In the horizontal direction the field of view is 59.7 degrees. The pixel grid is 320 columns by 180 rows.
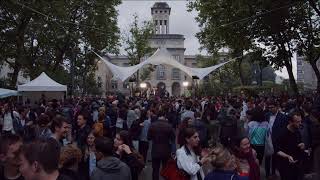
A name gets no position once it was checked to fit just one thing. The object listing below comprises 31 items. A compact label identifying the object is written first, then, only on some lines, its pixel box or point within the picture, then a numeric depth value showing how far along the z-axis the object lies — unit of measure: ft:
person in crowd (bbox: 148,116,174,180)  18.68
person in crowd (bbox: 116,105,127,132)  26.20
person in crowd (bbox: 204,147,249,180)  9.06
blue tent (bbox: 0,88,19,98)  46.78
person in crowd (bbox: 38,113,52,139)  17.76
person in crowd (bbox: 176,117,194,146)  12.66
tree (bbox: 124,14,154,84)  93.86
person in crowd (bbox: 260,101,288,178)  16.48
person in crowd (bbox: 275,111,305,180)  15.61
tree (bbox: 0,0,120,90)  59.93
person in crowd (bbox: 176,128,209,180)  12.05
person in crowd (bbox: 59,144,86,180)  9.39
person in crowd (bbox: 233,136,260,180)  11.53
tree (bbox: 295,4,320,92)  50.49
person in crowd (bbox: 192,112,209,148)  22.30
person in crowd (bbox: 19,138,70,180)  6.63
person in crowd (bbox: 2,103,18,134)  26.75
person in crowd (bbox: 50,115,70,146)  13.66
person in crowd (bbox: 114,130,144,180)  11.94
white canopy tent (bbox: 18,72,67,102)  47.39
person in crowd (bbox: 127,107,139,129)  27.39
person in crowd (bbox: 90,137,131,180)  10.18
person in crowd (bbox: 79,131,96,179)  12.46
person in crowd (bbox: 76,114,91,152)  15.95
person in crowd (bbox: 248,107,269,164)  20.14
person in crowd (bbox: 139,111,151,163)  23.65
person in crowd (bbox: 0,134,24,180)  8.43
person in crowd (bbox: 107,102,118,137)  27.84
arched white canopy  50.12
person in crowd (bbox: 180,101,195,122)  29.62
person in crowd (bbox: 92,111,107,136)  14.30
